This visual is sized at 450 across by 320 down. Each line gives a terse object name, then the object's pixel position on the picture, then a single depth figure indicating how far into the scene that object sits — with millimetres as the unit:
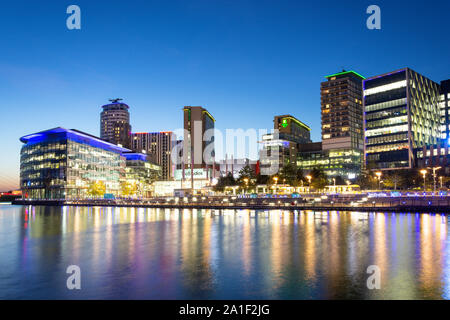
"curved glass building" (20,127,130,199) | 159375
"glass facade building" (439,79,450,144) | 185125
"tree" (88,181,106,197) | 164875
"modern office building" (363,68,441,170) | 163625
